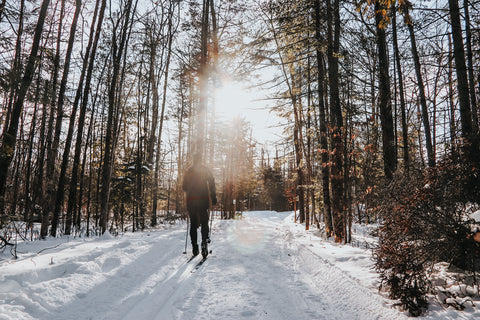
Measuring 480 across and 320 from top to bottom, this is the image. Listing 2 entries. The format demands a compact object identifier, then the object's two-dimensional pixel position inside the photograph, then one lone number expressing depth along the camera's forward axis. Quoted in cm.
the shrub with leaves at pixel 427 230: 281
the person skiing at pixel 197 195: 617
